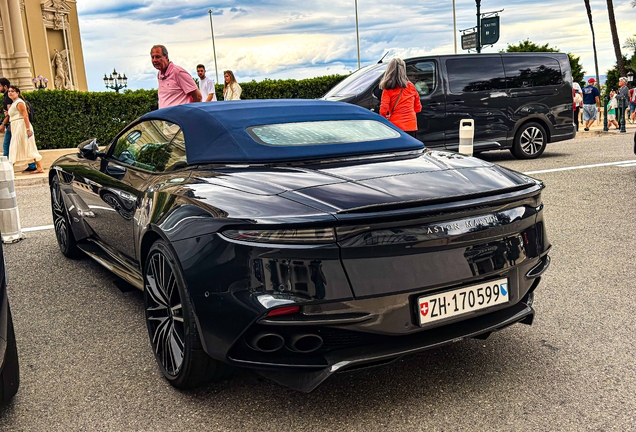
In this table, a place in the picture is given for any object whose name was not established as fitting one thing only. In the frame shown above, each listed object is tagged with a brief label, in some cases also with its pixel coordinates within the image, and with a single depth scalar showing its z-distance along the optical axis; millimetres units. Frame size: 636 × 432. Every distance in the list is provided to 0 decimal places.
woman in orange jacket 8945
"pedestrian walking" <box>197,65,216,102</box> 14570
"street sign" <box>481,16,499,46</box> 22359
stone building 33594
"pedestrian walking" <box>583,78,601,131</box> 20797
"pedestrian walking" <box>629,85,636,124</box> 26981
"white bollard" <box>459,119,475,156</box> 10625
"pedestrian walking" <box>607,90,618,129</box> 21688
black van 12031
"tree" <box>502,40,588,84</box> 47406
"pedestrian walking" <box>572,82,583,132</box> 22266
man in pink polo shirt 8070
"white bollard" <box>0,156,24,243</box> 6848
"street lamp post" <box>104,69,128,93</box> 38541
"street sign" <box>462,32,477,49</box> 23297
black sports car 2621
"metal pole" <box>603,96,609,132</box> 20188
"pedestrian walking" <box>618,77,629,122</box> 19475
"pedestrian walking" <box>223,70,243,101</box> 14578
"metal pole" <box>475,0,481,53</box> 22250
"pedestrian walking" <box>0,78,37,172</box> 13433
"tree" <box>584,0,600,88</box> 44438
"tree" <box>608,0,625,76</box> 36250
